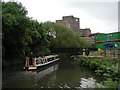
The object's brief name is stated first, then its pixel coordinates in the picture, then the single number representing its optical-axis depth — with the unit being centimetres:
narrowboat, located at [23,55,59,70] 880
